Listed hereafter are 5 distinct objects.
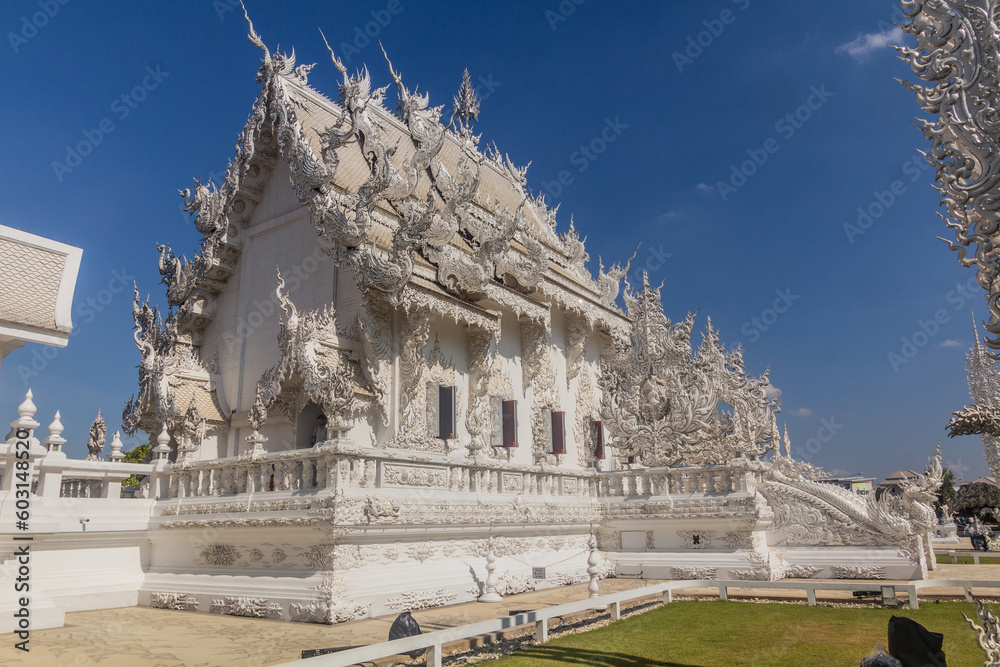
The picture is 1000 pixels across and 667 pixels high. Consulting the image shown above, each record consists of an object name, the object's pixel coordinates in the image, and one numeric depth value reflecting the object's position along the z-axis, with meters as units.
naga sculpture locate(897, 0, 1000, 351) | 3.72
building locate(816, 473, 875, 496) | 32.72
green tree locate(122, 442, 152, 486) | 27.33
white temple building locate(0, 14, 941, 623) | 8.09
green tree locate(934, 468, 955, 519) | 37.20
